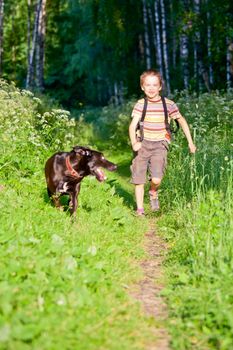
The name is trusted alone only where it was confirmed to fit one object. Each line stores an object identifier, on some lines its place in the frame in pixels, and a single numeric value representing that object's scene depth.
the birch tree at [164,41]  23.20
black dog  6.51
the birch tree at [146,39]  27.12
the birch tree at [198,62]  18.65
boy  6.96
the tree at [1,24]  21.27
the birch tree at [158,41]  24.20
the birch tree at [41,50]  24.83
